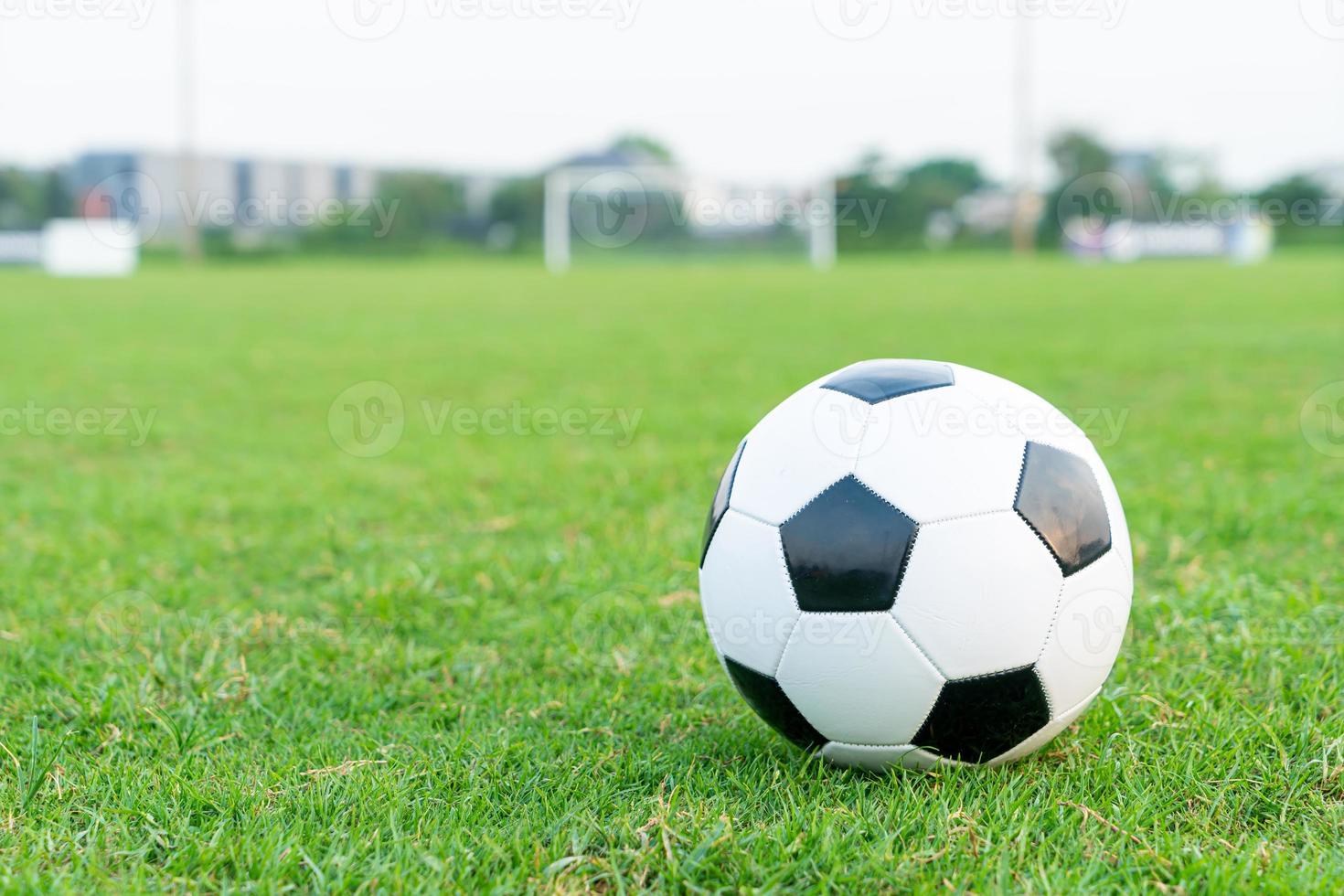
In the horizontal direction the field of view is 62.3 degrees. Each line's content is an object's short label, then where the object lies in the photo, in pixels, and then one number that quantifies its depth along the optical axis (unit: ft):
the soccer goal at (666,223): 124.36
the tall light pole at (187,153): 120.47
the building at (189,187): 132.87
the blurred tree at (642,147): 246.82
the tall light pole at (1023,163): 138.62
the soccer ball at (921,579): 7.13
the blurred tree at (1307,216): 128.88
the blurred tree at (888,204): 138.92
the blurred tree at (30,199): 140.77
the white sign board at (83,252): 106.47
